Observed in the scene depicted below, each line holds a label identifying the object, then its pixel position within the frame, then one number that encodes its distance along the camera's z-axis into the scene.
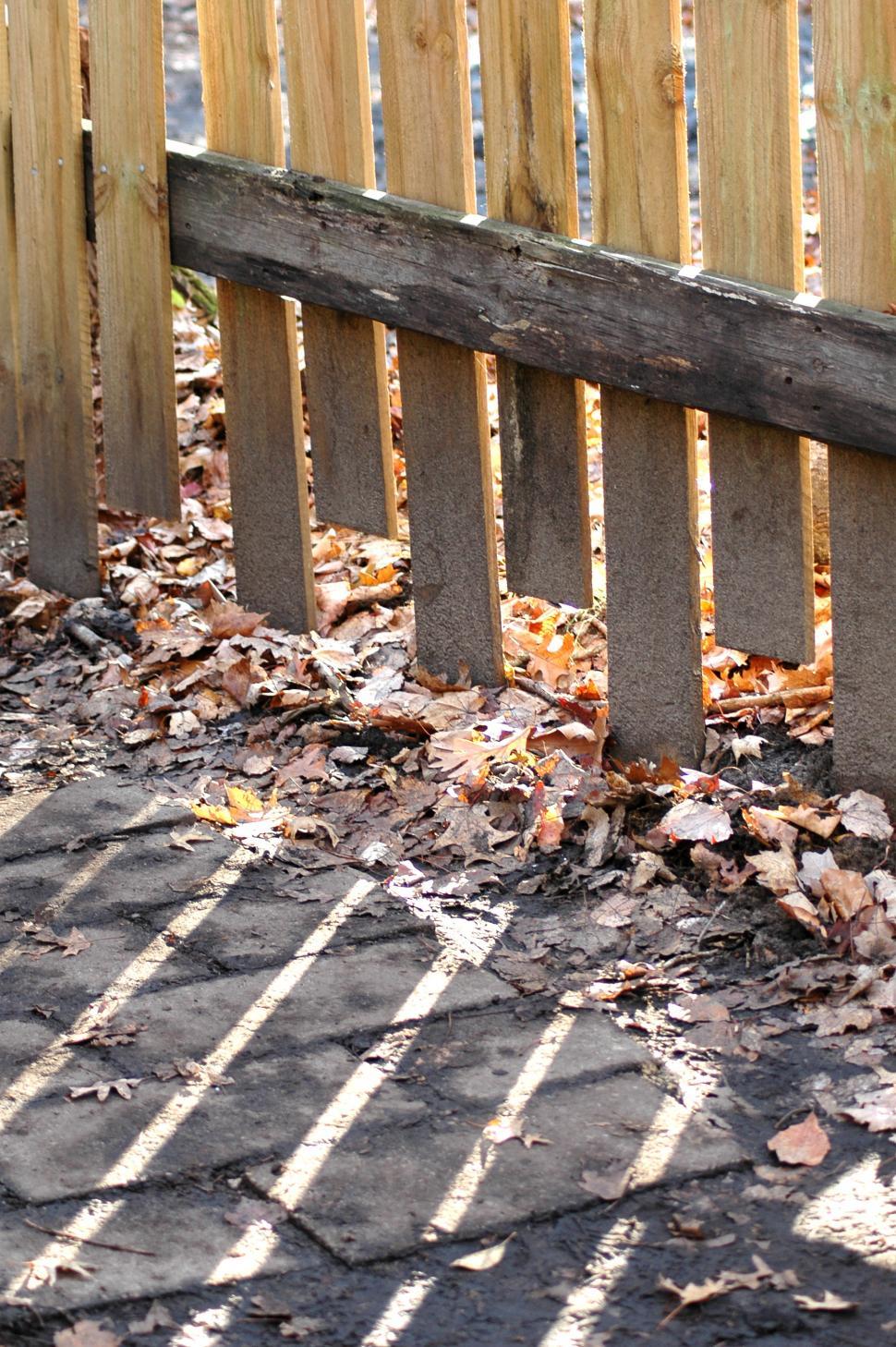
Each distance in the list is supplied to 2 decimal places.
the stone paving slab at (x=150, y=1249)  2.13
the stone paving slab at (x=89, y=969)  2.86
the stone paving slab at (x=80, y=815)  3.47
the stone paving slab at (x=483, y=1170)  2.24
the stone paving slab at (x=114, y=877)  3.19
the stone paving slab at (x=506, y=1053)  2.58
